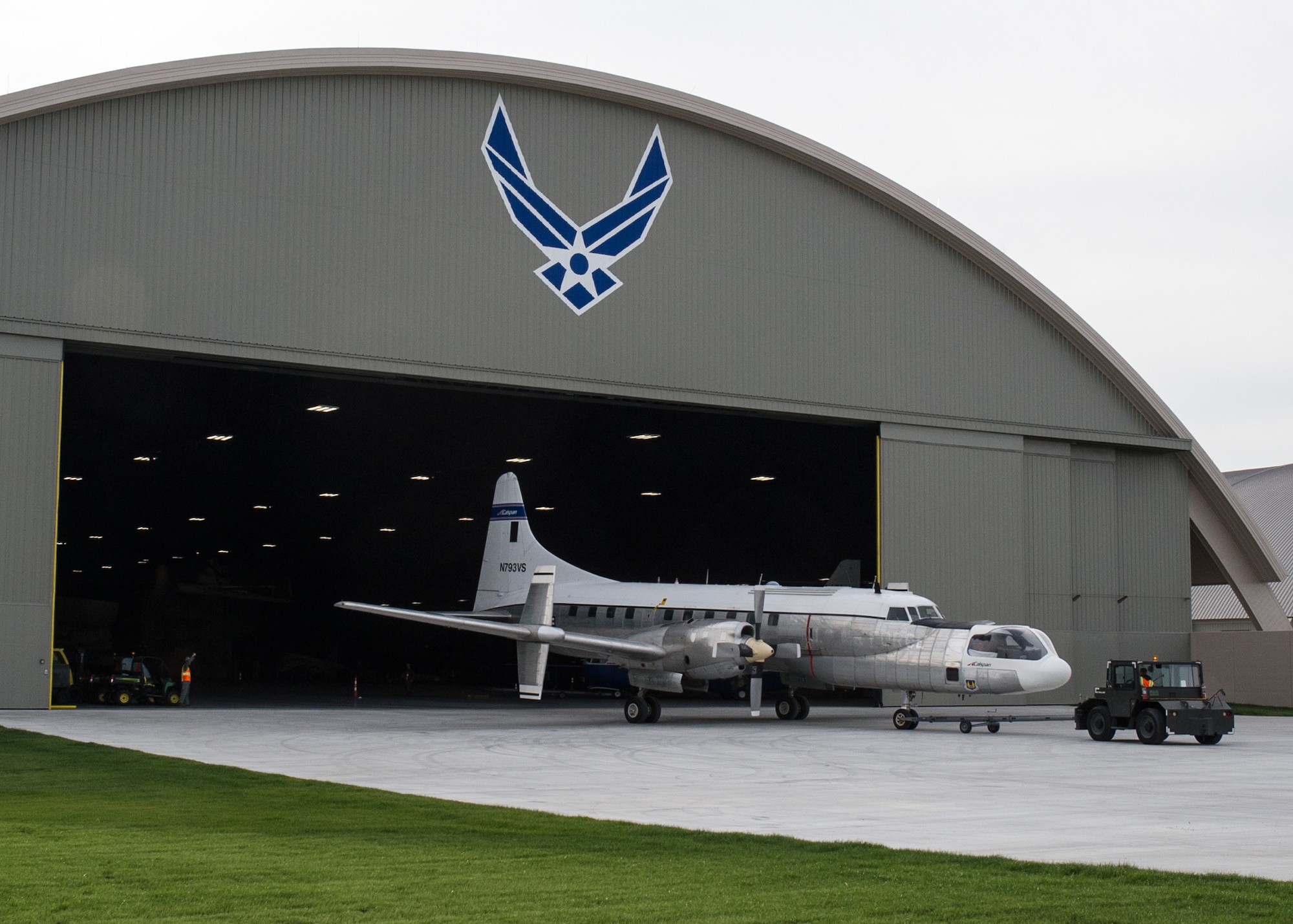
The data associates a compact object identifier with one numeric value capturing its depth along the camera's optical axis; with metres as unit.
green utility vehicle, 36.53
